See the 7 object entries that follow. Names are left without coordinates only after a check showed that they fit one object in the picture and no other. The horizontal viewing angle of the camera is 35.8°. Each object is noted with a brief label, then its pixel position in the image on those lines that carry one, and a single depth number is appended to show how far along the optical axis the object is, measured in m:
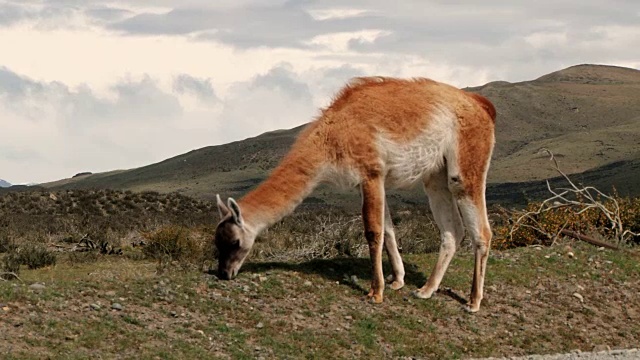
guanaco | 11.82
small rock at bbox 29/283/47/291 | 10.92
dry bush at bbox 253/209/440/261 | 17.67
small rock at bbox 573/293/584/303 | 13.71
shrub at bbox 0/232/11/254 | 24.85
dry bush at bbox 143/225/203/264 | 21.46
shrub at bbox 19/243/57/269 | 20.95
